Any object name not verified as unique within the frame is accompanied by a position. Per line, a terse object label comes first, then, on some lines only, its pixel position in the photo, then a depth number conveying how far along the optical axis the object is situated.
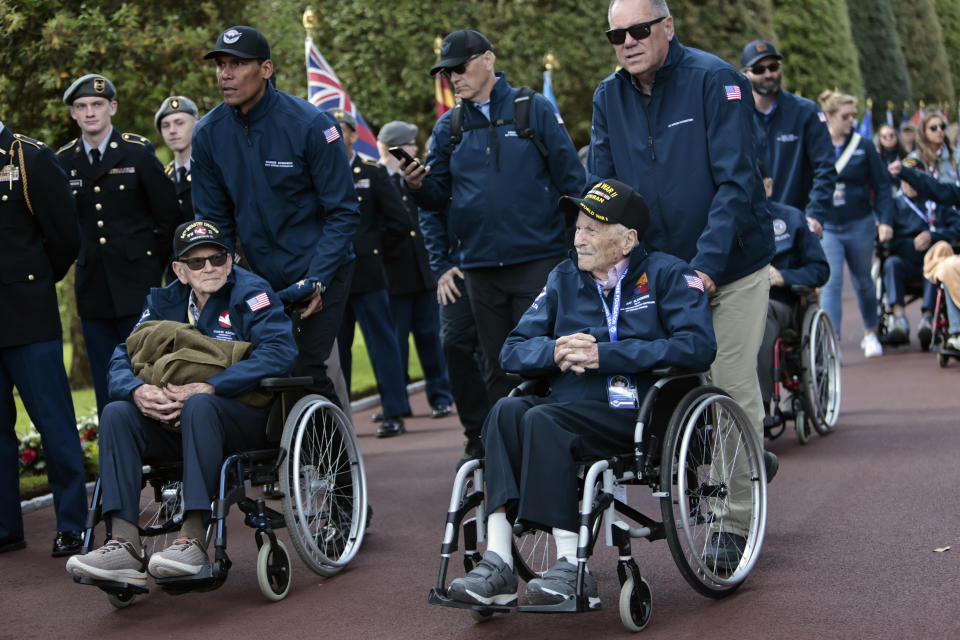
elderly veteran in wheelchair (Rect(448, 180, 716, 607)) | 9.97
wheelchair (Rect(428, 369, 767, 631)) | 9.96
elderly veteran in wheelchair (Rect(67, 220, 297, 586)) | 11.20
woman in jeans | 25.17
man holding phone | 14.82
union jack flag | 27.53
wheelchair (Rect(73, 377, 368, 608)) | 11.30
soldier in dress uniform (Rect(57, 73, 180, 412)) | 16.17
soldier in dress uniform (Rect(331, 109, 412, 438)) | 21.87
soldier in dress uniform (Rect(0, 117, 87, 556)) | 14.19
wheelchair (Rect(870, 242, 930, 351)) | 27.34
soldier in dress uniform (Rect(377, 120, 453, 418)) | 23.22
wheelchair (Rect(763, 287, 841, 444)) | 17.94
